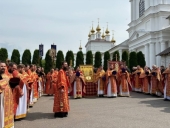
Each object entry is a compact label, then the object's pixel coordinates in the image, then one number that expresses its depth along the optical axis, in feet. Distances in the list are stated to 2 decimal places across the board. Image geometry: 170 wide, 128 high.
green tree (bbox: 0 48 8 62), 78.48
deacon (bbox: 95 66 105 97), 43.91
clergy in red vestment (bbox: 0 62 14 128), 15.53
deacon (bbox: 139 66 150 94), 45.70
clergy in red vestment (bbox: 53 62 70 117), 23.61
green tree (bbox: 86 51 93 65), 86.75
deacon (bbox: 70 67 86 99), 40.78
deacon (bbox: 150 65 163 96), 42.19
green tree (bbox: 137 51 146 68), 88.28
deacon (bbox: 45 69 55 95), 46.86
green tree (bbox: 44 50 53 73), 80.38
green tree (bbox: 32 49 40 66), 82.79
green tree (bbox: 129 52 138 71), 85.56
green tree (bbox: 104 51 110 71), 85.92
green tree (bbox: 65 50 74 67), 85.15
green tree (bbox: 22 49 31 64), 81.66
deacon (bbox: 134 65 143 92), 51.49
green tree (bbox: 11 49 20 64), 81.60
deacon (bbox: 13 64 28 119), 22.24
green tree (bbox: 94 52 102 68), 87.07
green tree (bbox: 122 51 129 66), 87.45
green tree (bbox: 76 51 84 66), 85.66
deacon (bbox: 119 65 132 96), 43.11
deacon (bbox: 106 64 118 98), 41.24
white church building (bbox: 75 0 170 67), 111.04
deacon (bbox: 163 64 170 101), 35.53
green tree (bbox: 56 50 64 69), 84.17
